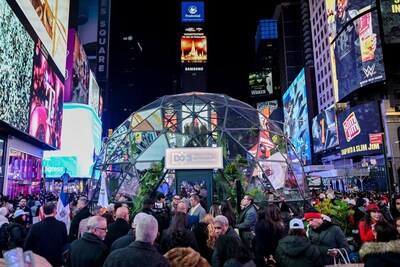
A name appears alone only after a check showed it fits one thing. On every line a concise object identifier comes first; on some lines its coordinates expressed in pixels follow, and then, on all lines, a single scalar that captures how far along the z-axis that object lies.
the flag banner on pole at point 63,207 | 8.17
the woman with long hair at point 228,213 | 6.73
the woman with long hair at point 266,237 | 5.67
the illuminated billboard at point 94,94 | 53.50
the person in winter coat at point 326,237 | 5.50
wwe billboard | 37.91
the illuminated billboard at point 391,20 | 37.41
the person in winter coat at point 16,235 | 5.73
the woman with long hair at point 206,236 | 5.42
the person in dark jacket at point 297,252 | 4.25
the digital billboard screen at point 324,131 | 50.25
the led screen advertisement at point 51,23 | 22.78
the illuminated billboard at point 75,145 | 41.62
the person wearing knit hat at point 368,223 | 6.05
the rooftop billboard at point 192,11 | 100.12
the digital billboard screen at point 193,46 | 97.44
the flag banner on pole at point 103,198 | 10.99
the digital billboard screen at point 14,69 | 17.09
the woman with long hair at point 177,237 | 4.46
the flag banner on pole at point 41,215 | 8.26
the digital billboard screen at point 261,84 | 115.25
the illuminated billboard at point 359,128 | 38.34
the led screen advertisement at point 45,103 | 23.33
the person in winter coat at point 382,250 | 3.68
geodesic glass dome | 13.98
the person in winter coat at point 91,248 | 4.12
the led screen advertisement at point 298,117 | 65.50
